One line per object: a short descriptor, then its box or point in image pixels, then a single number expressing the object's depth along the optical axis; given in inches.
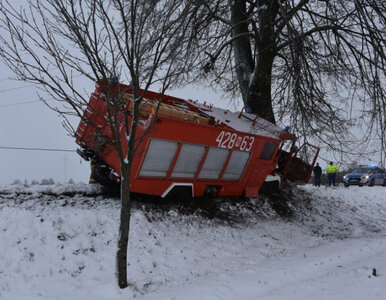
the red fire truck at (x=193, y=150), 337.4
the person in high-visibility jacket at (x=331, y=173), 937.3
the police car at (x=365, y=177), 1080.8
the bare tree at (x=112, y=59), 222.7
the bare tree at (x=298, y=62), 387.9
